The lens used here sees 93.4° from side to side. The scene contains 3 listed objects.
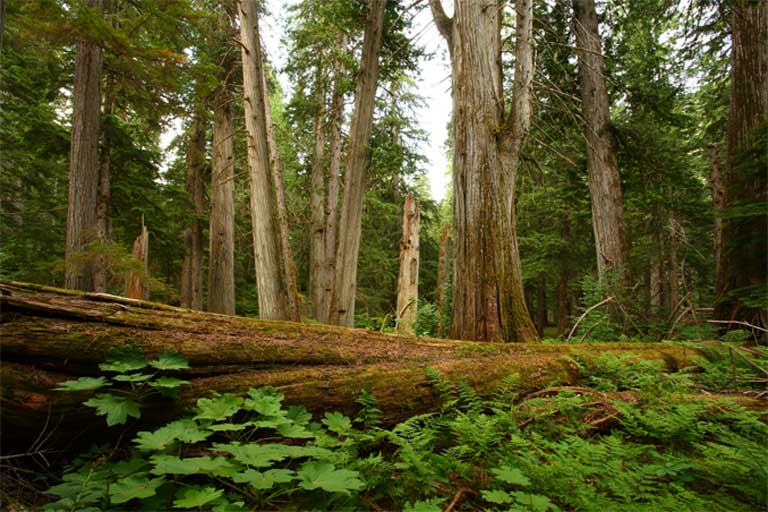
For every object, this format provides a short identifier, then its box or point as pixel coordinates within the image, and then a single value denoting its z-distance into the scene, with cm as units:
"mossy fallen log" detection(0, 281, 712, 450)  189
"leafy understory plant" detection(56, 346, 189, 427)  175
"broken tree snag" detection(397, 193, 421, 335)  827
